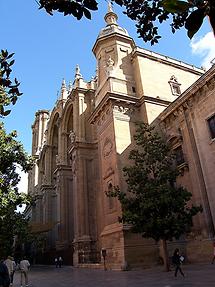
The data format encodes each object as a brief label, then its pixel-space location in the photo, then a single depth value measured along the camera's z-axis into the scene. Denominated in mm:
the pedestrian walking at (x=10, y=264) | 9995
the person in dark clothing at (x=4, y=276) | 5984
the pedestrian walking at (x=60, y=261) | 26328
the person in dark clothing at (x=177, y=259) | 11153
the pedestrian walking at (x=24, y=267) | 11594
